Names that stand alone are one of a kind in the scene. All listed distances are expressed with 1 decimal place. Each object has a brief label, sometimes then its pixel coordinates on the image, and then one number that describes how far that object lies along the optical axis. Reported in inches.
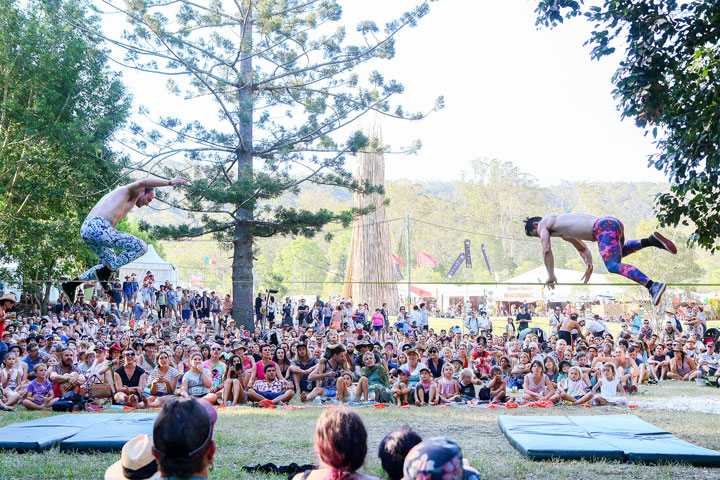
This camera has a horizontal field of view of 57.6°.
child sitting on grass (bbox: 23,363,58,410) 327.9
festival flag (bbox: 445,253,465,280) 1083.2
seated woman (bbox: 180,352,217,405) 344.2
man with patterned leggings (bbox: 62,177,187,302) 210.2
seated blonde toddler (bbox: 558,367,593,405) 349.7
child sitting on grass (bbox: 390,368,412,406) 351.6
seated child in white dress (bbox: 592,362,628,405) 348.2
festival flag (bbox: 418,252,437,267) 1319.1
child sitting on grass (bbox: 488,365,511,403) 358.3
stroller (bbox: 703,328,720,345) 538.5
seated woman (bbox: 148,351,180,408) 340.2
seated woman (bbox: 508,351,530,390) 400.2
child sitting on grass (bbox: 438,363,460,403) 359.3
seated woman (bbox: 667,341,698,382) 475.8
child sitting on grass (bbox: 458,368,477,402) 366.9
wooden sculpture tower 1023.0
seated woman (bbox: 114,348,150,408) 337.1
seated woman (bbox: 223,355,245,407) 345.4
